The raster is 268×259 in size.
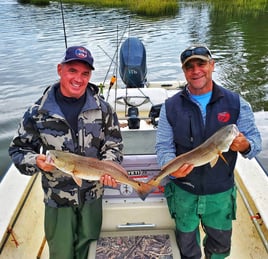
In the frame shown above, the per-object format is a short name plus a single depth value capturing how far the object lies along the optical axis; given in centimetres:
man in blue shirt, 189
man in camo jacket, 185
